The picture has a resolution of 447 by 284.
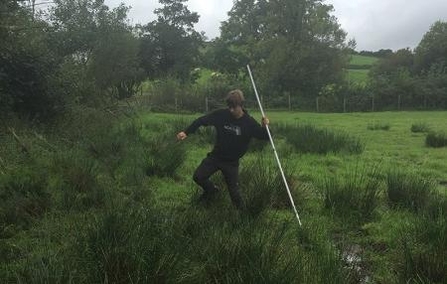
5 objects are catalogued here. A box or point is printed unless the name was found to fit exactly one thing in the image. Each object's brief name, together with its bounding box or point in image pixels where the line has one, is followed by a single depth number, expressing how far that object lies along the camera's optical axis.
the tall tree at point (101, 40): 38.44
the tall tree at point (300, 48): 49.62
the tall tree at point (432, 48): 60.07
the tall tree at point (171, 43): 63.81
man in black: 7.85
